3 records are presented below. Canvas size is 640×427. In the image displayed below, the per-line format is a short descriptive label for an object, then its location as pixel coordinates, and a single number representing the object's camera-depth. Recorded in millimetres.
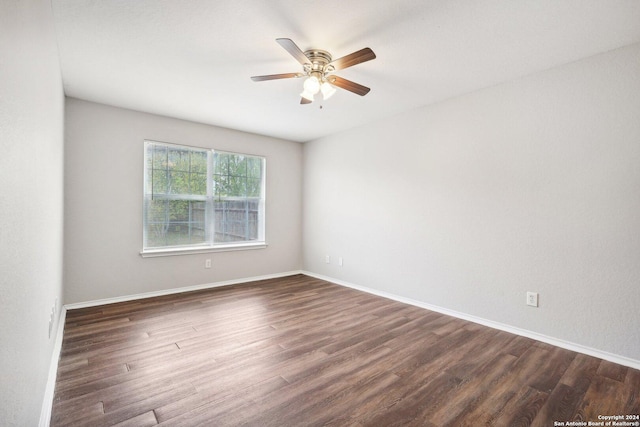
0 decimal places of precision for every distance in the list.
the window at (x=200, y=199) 3998
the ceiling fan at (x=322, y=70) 2078
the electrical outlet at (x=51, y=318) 2066
